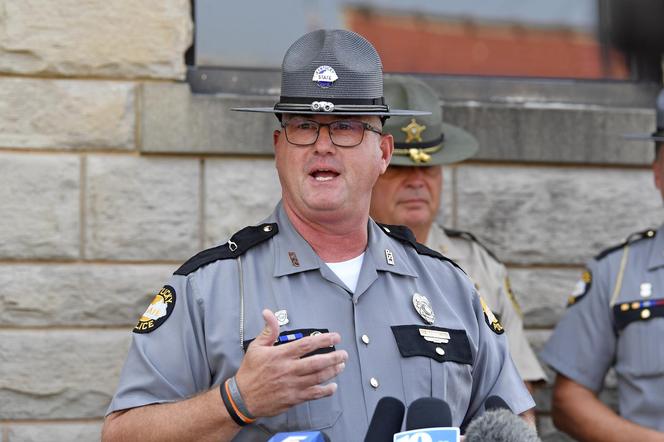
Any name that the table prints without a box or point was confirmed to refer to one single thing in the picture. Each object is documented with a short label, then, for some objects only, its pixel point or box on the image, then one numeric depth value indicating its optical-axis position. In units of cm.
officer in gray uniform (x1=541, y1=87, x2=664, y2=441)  930
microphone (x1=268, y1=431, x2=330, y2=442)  533
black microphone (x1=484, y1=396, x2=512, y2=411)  555
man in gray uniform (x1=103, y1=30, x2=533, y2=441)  601
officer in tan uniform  943
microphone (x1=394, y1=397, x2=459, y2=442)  506
